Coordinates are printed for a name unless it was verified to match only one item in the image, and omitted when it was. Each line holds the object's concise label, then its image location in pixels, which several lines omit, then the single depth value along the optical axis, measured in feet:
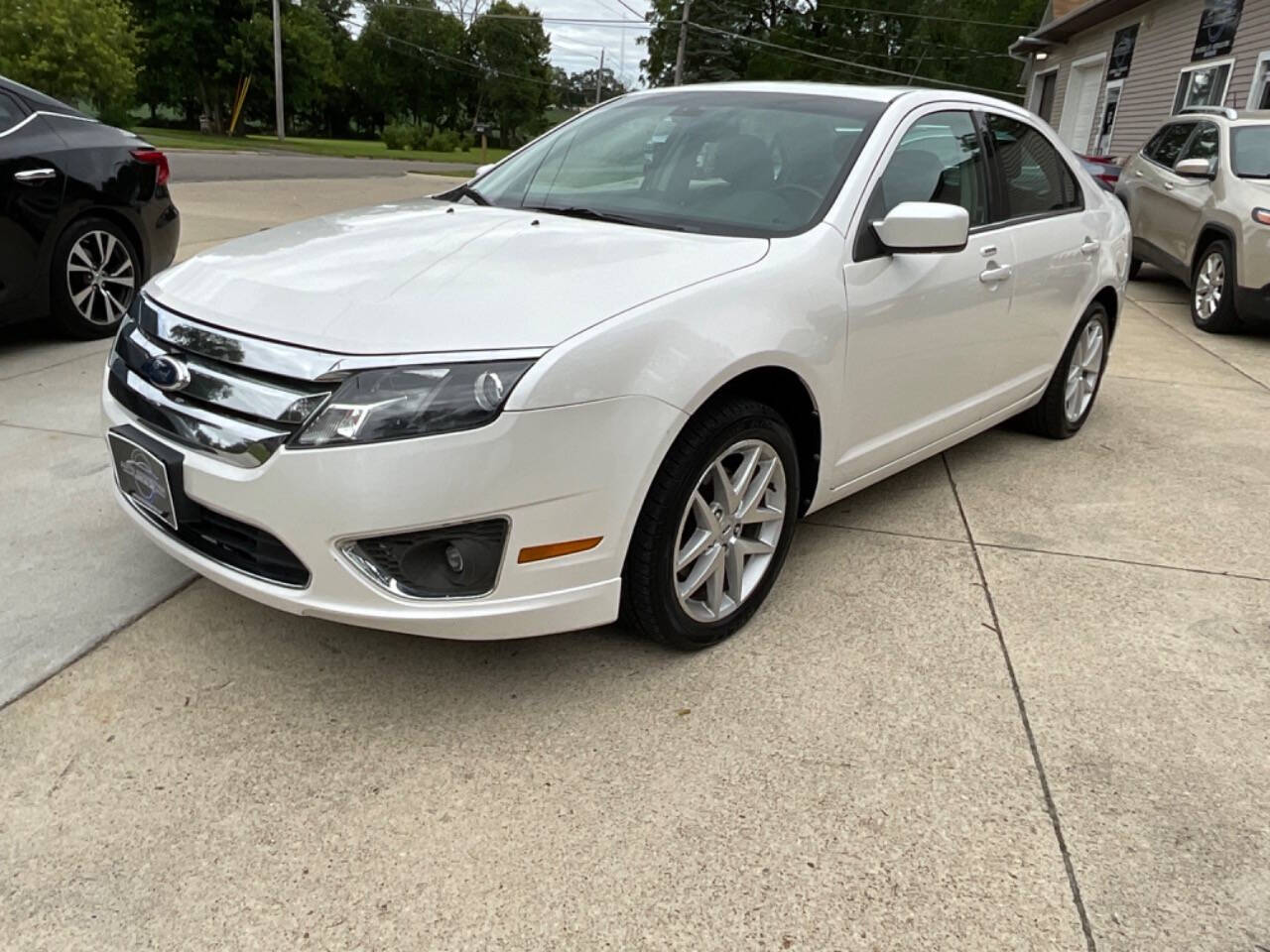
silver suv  23.73
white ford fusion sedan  6.94
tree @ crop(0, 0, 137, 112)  94.79
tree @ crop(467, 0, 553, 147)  224.94
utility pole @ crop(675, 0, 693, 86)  132.26
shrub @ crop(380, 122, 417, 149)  145.07
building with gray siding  44.37
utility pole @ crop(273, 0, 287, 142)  134.41
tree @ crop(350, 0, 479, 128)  214.07
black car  15.85
